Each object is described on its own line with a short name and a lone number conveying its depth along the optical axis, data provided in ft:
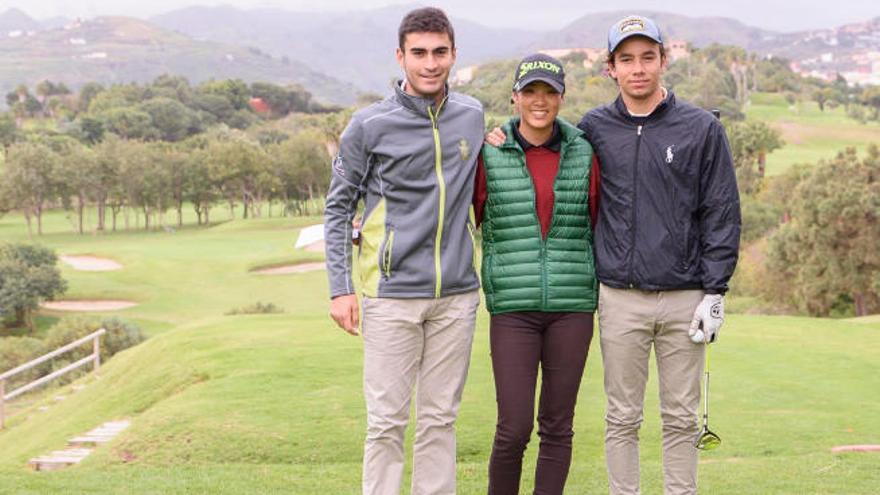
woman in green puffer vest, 17.42
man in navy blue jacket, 17.38
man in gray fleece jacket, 17.37
